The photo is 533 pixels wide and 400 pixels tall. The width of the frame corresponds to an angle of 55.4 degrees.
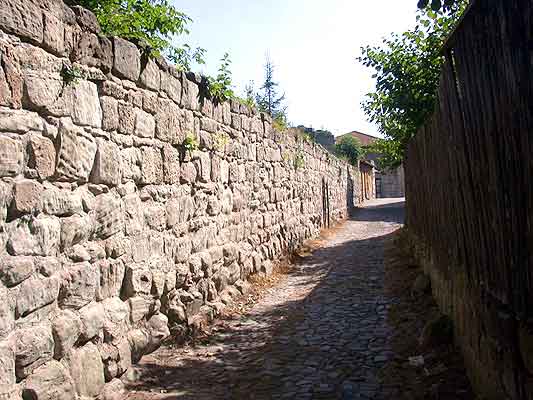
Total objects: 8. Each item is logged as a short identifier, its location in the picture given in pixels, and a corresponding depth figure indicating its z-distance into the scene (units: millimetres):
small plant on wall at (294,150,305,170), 9926
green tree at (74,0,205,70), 3891
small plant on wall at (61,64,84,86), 2990
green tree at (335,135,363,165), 29234
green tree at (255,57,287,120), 31922
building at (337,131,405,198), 44469
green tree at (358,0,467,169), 7680
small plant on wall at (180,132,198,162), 4680
